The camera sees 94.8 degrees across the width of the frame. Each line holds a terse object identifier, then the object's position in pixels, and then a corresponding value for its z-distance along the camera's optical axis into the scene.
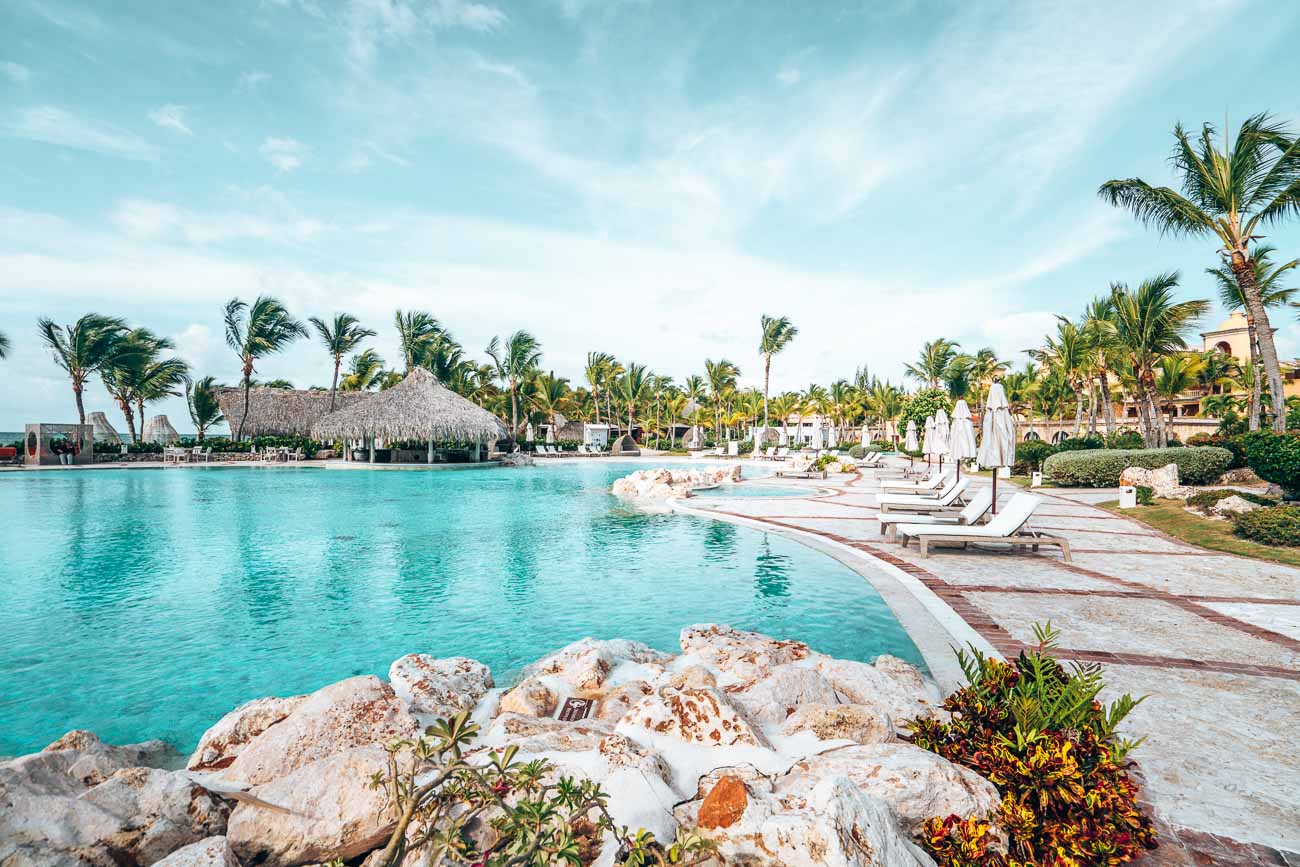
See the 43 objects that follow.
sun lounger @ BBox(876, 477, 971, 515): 11.38
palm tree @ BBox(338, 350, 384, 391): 46.06
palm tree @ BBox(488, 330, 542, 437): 42.12
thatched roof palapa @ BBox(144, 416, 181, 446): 40.38
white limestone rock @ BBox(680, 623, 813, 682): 4.36
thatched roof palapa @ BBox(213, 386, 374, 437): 38.62
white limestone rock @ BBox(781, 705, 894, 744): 3.21
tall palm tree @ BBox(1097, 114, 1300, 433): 13.03
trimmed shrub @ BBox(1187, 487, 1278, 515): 11.68
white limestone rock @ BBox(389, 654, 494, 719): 4.09
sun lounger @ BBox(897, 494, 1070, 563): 8.17
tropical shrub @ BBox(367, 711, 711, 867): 1.88
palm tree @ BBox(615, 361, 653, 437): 56.78
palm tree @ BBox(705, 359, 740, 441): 55.59
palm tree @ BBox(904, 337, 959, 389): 44.69
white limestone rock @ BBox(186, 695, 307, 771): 3.62
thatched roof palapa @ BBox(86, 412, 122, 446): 36.56
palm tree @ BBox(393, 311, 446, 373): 41.06
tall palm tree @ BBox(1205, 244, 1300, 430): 18.54
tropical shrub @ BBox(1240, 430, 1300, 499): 11.46
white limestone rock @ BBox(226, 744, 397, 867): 2.37
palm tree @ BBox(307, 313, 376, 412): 38.88
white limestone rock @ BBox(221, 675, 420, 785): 3.13
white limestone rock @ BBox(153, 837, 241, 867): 2.15
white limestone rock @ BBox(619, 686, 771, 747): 3.12
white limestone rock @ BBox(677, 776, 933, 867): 1.99
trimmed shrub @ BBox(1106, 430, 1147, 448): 24.31
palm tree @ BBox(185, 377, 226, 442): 43.56
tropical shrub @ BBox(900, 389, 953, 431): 35.14
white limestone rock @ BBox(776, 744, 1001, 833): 2.45
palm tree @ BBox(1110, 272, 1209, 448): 21.12
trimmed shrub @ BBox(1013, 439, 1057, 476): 24.25
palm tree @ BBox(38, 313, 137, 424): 33.12
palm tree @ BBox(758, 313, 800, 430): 47.56
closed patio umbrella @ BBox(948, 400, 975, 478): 11.66
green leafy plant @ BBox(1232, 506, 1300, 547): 8.86
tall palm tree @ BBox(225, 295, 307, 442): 36.56
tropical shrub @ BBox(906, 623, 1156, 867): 2.29
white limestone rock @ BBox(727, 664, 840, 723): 3.68
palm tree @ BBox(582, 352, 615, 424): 54.38
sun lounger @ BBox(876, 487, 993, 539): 9.56
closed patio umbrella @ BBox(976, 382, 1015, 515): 9.73
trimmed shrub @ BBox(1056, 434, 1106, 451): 24.08
